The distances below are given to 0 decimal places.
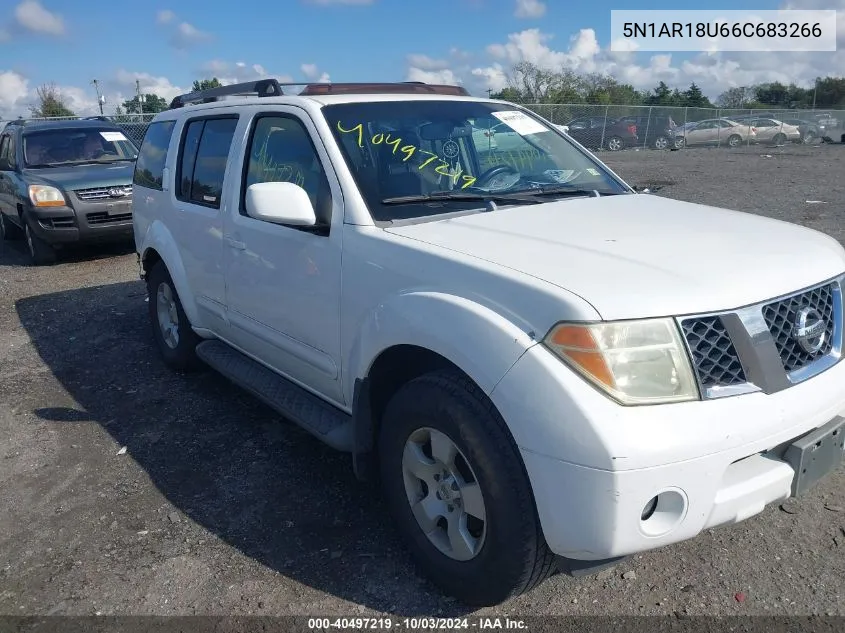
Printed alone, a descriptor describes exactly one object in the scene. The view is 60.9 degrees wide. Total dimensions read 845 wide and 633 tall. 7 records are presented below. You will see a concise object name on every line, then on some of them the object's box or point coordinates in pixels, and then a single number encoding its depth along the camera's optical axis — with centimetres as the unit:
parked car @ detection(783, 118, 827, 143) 3030
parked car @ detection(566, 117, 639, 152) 2766
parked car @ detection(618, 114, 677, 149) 2869
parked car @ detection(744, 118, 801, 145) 2945
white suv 220
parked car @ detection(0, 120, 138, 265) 948
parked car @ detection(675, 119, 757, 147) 2923
